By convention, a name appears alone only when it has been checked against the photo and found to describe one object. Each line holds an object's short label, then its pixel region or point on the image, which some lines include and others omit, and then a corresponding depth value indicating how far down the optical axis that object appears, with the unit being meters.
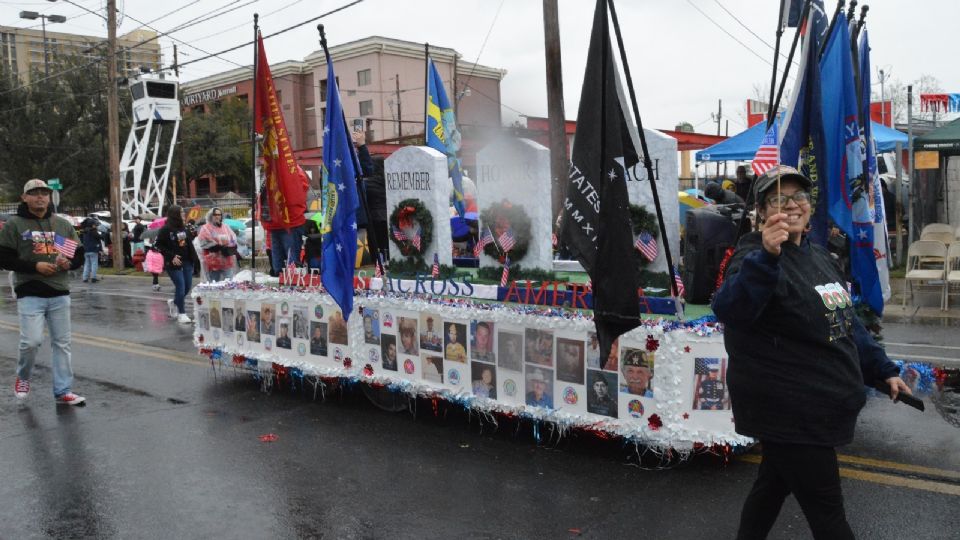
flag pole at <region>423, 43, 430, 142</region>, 10.27
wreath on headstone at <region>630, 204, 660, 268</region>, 5.93
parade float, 4.82
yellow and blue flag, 10.41
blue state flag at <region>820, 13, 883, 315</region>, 5.45
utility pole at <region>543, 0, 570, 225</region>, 13.09
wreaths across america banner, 5.42
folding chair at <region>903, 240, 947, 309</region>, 11.73
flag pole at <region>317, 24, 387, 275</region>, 7.16
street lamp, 24.83
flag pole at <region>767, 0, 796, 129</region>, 4.59
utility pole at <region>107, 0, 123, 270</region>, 25.30
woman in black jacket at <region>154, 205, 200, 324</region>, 12.11
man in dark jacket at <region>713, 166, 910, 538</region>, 2.89
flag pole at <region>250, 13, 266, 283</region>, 7.69
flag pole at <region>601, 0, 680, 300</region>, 4.51
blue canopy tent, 15.64
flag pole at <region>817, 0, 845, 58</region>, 5.56
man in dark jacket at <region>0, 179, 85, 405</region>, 6.96
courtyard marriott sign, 67.41
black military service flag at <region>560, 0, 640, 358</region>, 4.41
